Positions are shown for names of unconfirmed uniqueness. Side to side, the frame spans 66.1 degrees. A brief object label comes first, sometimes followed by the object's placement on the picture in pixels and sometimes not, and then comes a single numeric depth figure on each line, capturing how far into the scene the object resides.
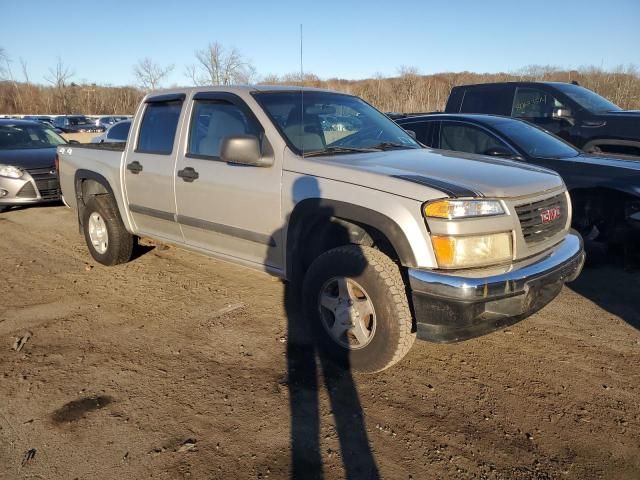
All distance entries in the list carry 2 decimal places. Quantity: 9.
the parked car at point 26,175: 7.75
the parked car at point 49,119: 32.59
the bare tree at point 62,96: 52.97
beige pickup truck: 2.73
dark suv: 6.91
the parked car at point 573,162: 4.93
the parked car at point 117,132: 11.75
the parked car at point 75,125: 31.19
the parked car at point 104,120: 34.28
